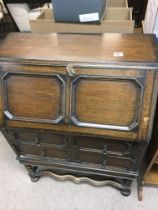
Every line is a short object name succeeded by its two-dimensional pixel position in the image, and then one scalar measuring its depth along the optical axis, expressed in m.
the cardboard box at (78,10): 1.03
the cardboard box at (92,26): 1.10
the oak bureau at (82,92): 0.81
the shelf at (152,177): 1.27
